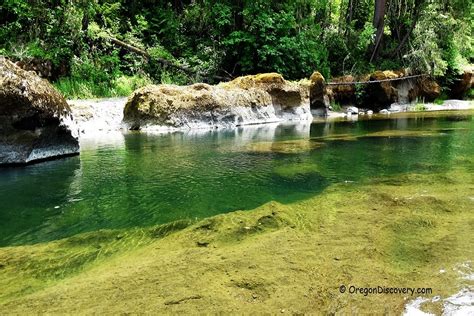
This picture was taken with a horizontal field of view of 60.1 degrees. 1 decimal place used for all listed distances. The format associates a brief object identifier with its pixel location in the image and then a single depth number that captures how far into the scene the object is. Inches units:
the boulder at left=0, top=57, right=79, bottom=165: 313.0
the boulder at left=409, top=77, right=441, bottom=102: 978.7
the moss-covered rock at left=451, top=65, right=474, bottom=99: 1037.7
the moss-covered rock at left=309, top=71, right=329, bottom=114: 782.5
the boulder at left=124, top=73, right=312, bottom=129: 576.4
